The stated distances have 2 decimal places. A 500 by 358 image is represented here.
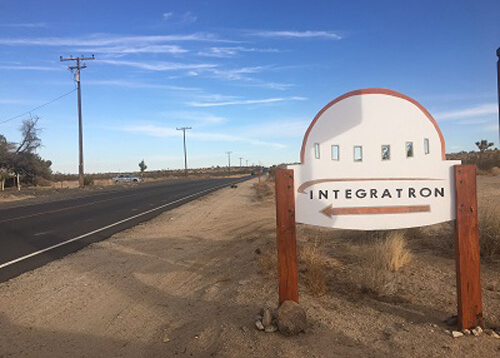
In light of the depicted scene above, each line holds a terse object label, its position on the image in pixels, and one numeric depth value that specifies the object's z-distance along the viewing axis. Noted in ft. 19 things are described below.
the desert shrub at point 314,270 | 16.76
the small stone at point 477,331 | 12.84
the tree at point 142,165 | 435.57
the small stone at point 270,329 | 13.35
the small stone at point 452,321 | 13.57
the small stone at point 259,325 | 13.53
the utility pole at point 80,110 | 130.00
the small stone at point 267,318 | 13.62
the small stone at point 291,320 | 13.12
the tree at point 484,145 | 186.10
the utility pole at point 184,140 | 303.15
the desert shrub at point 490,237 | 20.85
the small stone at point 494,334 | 12.70
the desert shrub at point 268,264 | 19.71
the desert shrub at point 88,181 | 170.07
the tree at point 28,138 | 139.85
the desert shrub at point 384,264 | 16.50
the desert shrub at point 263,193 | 78.38
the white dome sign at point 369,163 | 14.12
